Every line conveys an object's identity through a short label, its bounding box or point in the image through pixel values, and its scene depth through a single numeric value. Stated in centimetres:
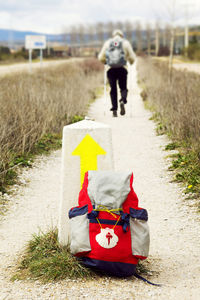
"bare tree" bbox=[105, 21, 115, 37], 10682
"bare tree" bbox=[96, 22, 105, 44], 10769
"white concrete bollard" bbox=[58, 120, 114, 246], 368
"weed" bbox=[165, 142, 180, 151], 805
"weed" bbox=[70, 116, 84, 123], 1062
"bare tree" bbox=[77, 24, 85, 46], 10850
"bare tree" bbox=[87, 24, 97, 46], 10610
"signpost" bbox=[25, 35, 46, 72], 2395
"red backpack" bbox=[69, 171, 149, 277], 329
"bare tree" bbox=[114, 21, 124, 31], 11068
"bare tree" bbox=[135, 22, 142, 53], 10806
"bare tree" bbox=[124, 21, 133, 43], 10931
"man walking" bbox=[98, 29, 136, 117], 1052
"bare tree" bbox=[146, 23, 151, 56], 10088
